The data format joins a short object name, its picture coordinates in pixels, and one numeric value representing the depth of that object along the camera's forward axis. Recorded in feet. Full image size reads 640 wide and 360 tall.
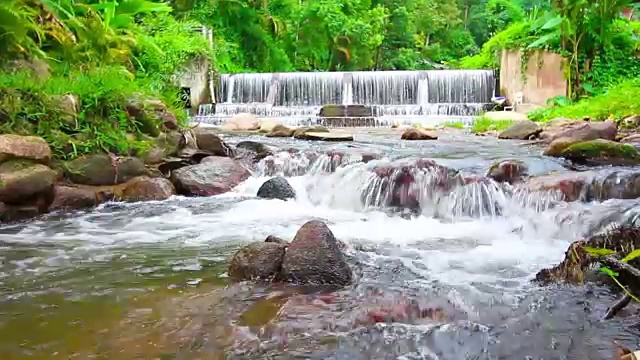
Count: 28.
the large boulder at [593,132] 32.07
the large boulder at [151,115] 28.73
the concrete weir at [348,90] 60.70
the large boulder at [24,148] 22.08
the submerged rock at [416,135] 41.57
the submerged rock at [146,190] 25.93
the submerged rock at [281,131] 44.21
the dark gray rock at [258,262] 14.44
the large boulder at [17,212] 21.72
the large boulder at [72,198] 23.66
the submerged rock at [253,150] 32.89
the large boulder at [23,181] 21.58
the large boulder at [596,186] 22.70
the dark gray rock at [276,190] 27.02
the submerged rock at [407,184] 25.32
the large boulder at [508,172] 25.71
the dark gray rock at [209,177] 27.53
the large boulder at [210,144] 32.07
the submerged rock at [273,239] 15.89
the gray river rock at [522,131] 41.45
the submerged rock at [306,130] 42.28
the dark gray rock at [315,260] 13.98
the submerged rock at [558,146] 30.66
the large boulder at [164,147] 28.09
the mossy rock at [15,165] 21.84
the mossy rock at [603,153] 27.27
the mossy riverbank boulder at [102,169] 24.73
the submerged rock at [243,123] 49.46
